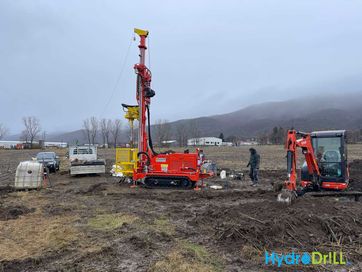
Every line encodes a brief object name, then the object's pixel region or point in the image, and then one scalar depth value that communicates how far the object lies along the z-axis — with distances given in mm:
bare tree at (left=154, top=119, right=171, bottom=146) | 116788
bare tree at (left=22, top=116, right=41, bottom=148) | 128875
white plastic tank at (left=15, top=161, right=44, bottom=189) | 14578
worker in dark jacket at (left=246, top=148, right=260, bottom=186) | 16203
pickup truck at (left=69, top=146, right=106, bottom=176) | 20359
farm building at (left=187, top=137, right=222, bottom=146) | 151625
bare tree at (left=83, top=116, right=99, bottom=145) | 142000
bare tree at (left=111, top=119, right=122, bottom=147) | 141000
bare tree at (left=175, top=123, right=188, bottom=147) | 142088
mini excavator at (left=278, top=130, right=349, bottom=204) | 11703
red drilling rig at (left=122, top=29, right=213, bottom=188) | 14562
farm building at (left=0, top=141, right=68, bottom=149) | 95594
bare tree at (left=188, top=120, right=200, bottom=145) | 151375
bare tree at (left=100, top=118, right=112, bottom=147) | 141800
